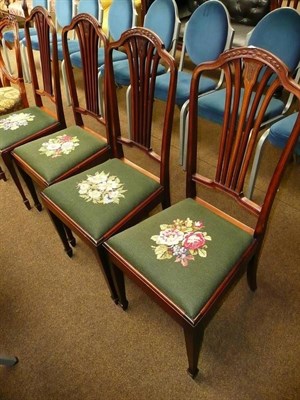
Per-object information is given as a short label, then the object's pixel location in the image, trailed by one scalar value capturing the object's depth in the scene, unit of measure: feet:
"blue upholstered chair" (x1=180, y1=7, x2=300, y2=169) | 4.76
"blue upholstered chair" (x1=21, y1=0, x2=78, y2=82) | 8.64
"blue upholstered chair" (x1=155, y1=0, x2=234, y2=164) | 5.55
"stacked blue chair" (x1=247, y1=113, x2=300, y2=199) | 4.33
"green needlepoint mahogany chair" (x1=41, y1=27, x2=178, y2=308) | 3.27
